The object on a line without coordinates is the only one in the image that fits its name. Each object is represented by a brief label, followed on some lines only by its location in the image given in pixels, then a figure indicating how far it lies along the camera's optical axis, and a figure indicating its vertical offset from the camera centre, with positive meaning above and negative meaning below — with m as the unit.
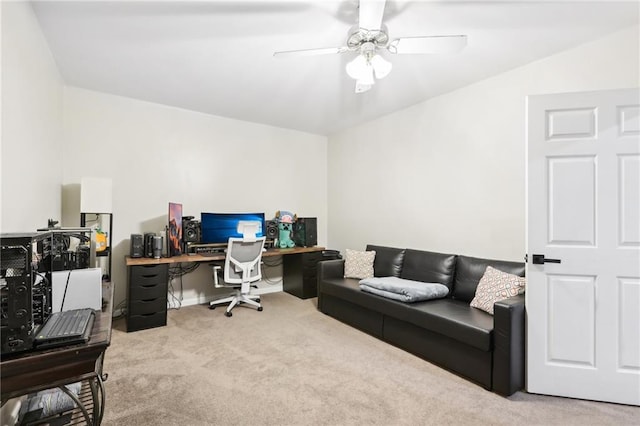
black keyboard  1.09 -0.44
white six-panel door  1.98 -0.17
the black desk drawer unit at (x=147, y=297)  3.22 -0.87
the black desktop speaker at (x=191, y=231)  3.85 -0.20
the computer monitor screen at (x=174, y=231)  3.61 -0.19
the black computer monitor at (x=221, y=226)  4.09 -0.15
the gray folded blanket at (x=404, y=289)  2.83 -0.68
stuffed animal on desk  4.67 -0.20
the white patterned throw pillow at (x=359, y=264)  3.88 -0.60
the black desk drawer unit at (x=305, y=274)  4.47 -0.84
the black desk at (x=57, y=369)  1.02 -0.53
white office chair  3.73 -0.64
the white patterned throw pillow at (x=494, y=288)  2.46 -0.57
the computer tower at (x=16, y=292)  1.03 -0.27
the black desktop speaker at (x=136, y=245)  3.45 -0.34
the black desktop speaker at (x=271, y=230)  4.60 -0.21
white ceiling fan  1.96 +1.14
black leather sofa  2.12 -0.83
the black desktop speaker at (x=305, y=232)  4.75 -0.24
